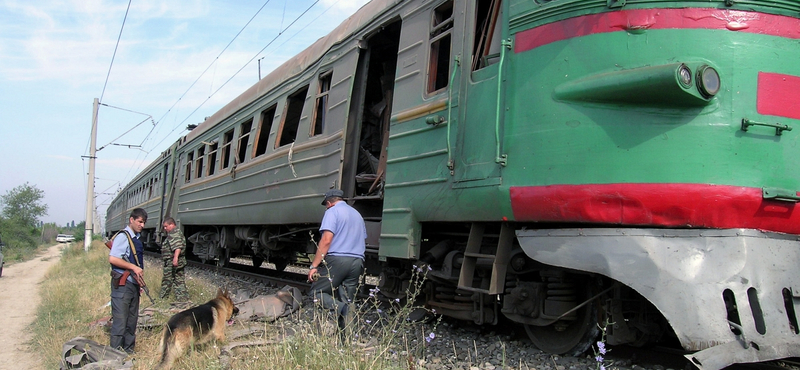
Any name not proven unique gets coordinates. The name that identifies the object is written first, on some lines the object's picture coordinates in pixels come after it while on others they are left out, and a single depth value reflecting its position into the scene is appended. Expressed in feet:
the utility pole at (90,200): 84.48
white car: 259.37
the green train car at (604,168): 10.98
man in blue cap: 16.51
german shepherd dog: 14.87
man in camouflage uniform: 26.96
